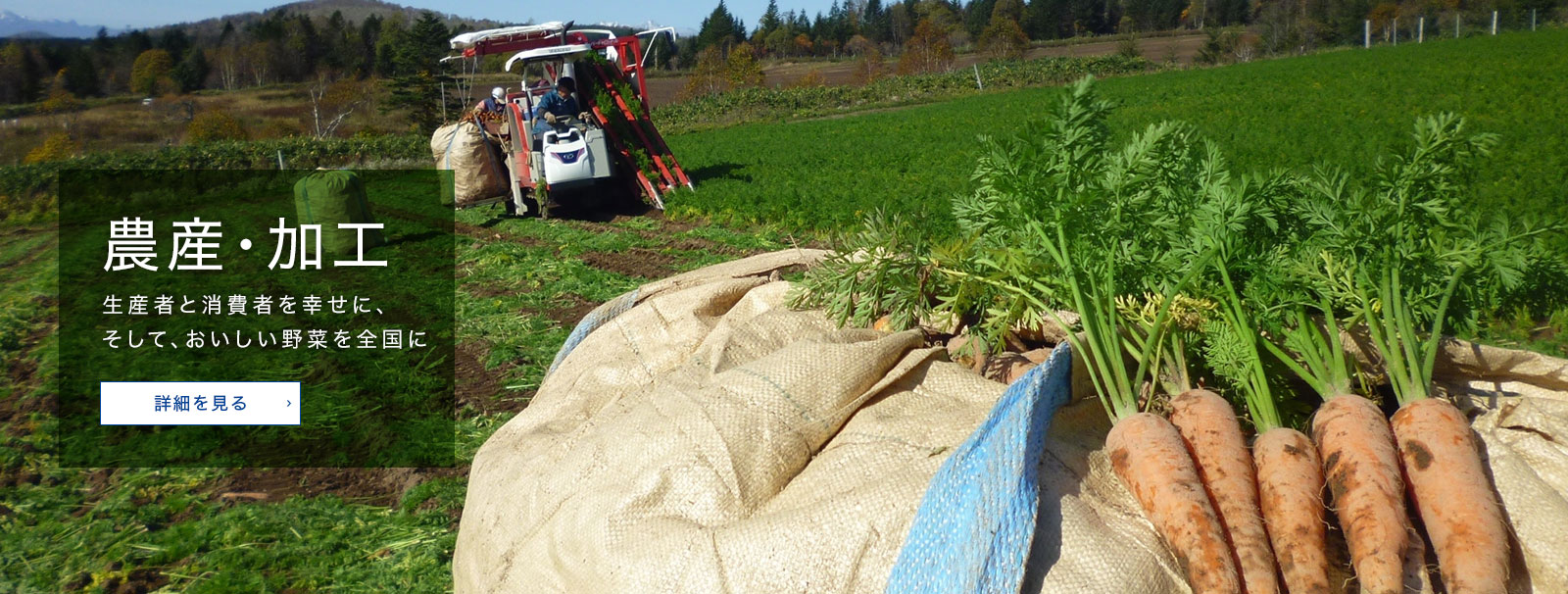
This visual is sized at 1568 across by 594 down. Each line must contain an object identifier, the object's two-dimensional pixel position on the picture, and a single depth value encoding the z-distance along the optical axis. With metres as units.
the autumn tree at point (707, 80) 45.25
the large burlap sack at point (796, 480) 2.15
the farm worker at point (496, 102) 14.80
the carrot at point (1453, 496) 2.04
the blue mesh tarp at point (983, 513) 2.04
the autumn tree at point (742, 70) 45.41
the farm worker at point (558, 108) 13.50
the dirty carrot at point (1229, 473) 2.16
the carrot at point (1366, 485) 2.08
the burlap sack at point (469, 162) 15.08
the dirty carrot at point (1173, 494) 2.12
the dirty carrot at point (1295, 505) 2.13
